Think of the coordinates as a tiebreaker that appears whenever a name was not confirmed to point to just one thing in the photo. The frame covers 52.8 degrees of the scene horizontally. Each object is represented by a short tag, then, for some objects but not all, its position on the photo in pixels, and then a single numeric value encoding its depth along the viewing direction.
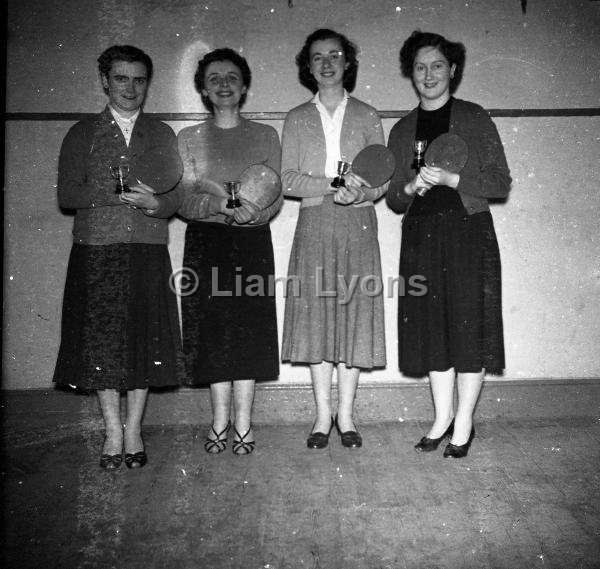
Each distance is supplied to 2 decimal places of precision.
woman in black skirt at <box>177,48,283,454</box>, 3.52
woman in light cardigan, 3.55
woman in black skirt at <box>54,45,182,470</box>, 3.36
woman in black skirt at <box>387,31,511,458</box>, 3.41
